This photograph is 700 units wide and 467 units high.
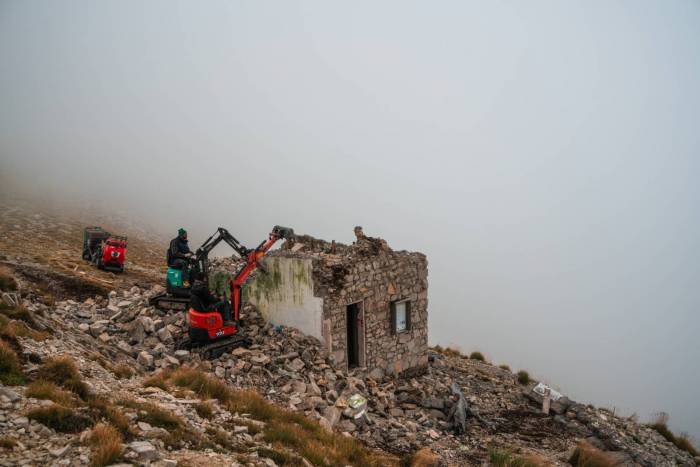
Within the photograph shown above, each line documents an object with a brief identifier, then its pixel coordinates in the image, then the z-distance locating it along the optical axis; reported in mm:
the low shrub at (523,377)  20984
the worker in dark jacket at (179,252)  15469
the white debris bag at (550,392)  16461
